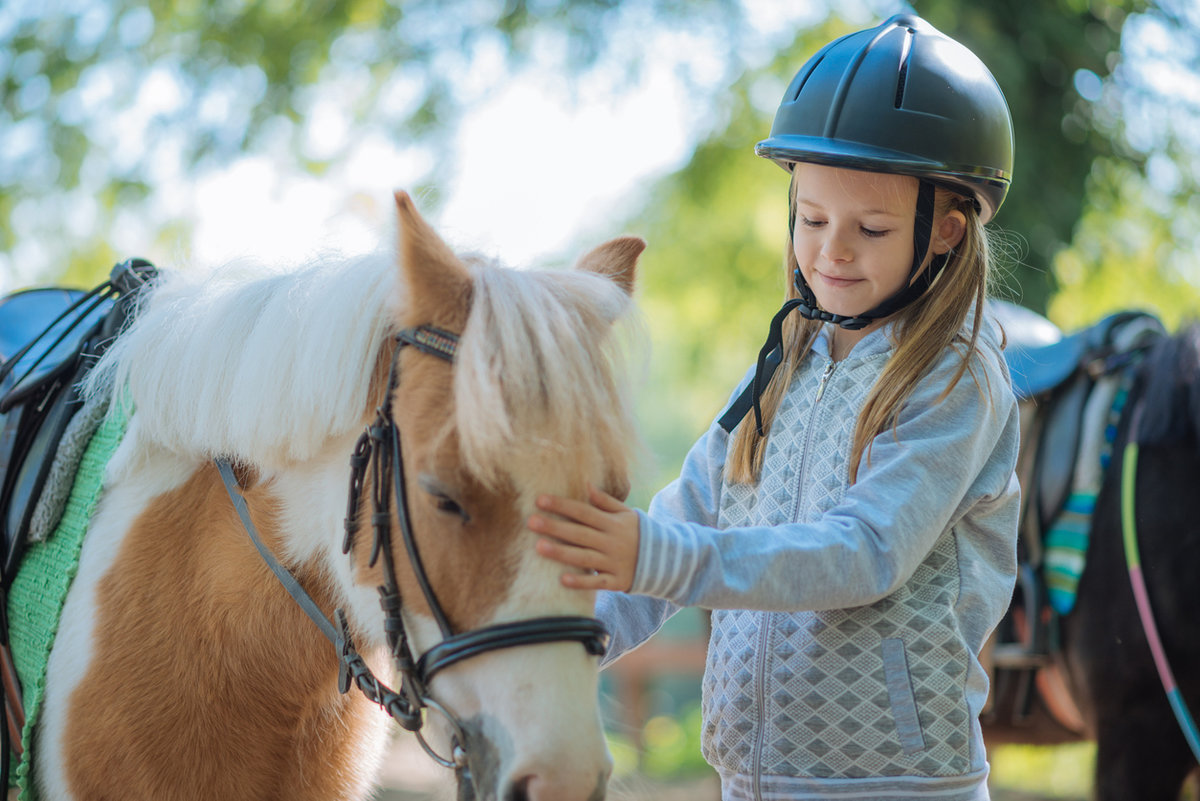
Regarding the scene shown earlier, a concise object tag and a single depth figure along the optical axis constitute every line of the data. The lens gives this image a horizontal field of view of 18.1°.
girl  3.36
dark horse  4.71
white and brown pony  3.30
